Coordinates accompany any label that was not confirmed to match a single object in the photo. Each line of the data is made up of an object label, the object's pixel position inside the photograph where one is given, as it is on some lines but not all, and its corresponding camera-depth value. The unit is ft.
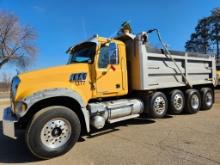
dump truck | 10.87
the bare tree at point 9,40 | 94.99
